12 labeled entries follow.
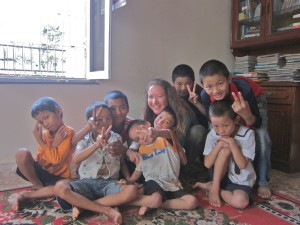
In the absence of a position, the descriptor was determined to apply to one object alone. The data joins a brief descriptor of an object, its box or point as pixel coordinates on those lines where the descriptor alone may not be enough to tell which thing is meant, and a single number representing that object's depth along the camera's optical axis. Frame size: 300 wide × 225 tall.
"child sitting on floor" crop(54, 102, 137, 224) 1.17
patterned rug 1.14
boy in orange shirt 1.36
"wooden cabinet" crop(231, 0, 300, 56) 2.11
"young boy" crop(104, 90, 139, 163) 1.58
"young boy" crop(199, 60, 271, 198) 1.40
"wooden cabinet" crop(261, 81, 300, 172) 1.88
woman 1.55
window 1.87
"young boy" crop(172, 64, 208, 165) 1.69
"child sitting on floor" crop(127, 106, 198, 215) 1.25
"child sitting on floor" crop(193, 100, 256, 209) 1.33
